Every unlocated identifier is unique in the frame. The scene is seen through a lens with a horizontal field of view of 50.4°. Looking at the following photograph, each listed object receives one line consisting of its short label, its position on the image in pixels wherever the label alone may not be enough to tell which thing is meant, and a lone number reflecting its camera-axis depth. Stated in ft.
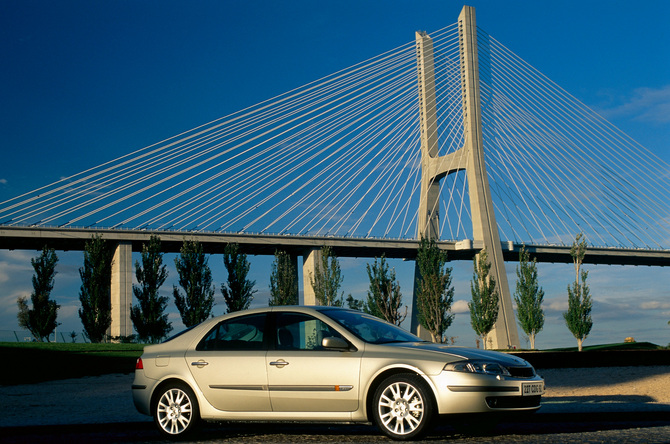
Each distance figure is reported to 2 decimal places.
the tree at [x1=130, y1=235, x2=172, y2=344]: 147.13
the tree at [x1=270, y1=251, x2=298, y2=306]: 154.41
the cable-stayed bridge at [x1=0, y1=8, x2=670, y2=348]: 148.46
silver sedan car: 22.97
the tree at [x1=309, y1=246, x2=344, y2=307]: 148.05
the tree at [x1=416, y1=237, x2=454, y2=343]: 138.51
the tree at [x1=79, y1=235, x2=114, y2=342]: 146.41
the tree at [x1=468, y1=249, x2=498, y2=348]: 143.84
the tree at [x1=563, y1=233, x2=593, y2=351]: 135.54
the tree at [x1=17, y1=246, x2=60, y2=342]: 144.56
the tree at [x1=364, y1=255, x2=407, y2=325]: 127.34
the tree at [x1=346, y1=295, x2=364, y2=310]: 160.56
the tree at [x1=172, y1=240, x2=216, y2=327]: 149.59
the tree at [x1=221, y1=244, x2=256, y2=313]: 154.71
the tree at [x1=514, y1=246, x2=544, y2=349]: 142.20
